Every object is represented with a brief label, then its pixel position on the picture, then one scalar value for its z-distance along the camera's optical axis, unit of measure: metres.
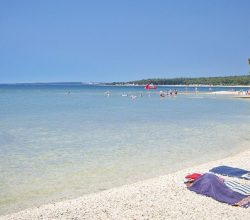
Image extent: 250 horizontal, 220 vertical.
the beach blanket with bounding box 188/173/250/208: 8.29
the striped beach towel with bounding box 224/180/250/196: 8.70
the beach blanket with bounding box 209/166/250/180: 10.52
